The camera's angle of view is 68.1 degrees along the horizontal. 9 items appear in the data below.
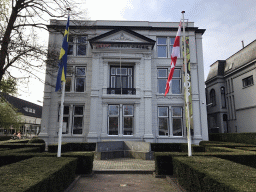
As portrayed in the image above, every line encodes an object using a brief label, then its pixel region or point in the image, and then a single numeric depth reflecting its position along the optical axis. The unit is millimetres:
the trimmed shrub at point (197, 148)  12845
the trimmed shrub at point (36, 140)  16469
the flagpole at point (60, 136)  8230
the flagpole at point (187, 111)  8414
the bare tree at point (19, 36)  9959
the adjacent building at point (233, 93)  23289
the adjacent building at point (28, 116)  49041
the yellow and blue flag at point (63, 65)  9062
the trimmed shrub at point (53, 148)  13469
